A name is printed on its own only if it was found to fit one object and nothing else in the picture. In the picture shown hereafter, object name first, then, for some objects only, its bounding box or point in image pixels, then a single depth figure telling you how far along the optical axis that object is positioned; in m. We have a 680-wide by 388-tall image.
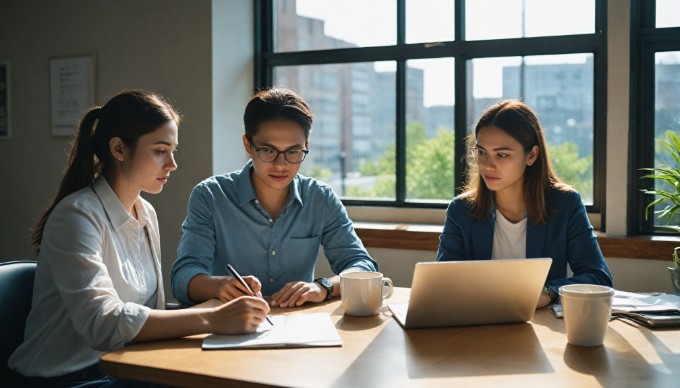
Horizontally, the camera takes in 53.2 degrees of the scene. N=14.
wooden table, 1.15
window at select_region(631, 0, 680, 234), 2.96
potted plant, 2.52
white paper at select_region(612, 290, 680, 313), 1.57
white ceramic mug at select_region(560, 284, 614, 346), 1.35
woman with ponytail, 1.40
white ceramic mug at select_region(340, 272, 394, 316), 1.60
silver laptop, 1.43
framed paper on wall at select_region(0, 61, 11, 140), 4.11
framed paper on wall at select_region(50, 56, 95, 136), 3.82
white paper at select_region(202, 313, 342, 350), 1.34
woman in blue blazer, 2.10
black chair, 1.56
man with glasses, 1.99
